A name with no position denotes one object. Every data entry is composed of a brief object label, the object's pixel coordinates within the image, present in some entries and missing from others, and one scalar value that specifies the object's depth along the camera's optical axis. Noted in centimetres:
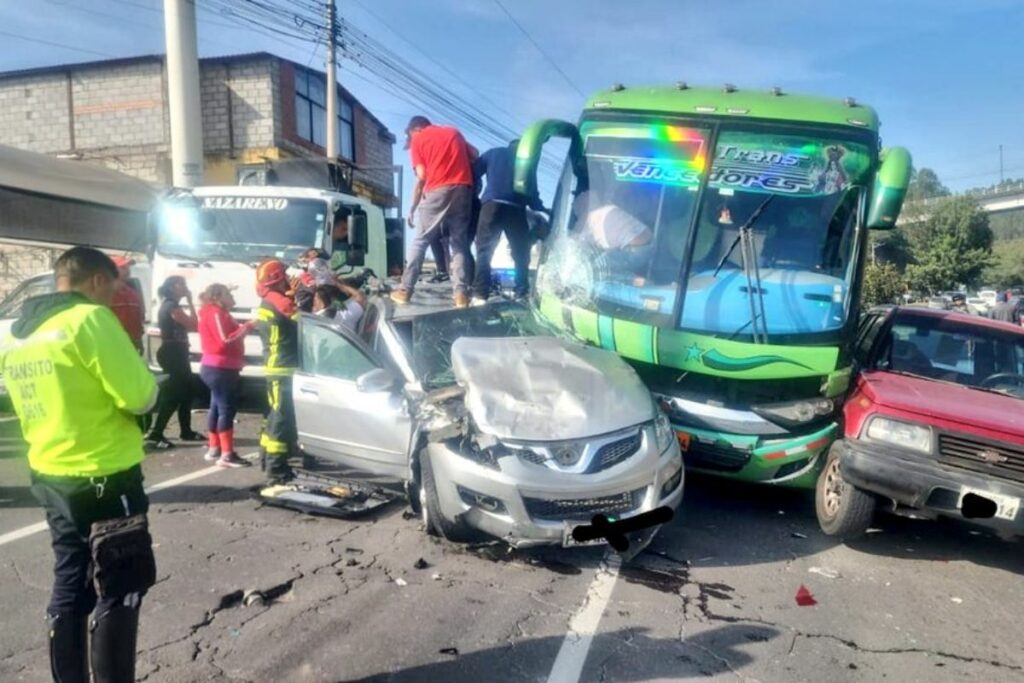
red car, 496
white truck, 945
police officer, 288
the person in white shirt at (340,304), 754
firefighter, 661
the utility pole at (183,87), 1483
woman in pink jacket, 716
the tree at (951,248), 3925
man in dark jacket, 825
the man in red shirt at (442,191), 802
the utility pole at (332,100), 2056
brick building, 2092
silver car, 465
